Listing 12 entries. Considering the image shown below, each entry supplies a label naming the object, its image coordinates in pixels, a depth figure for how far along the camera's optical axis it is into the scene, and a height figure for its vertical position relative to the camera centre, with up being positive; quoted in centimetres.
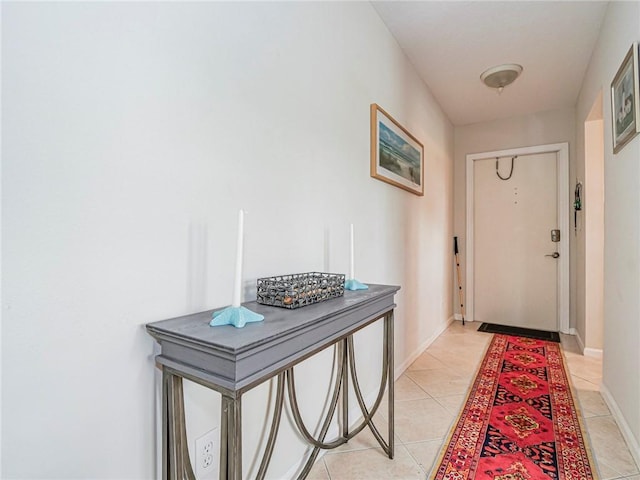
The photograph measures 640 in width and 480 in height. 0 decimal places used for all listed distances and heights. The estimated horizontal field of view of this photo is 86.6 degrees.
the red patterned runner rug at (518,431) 150 -97
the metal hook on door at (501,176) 396 +89
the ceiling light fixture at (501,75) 279 +145
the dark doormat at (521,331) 348 -92
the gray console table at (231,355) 75 -28
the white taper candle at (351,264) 149 -9
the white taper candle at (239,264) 89 -5
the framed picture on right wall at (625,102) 163 +77
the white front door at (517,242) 379 +5
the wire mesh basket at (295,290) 109 -15
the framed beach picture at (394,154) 212 +66
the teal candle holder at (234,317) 87 -19
